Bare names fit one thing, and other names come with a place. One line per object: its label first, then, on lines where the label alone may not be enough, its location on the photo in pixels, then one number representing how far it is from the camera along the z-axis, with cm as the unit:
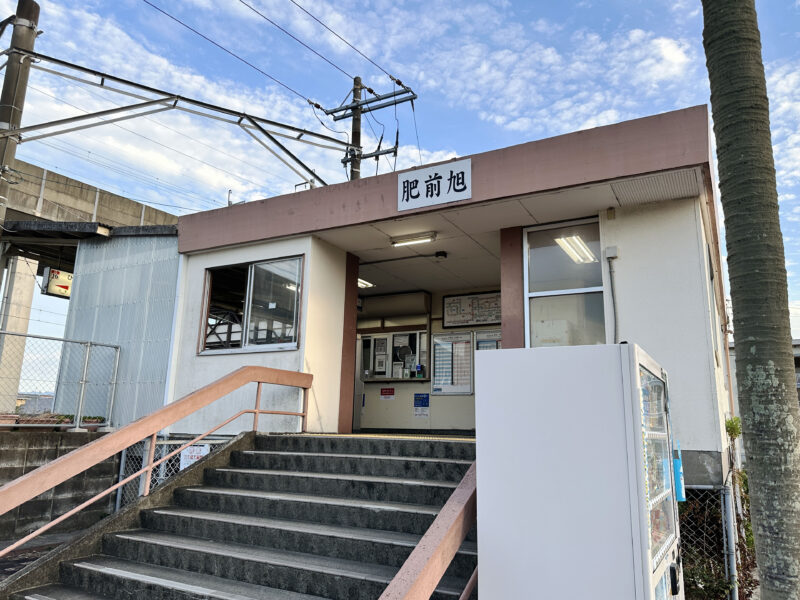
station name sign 626
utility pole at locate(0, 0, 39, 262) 868
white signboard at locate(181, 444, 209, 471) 760
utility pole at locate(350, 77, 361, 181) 1495
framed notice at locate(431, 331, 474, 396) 967
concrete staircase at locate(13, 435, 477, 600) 378
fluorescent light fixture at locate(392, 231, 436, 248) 733
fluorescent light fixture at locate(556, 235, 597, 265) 628
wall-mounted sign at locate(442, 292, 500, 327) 976
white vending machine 253
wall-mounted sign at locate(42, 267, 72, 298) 1031
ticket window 1022
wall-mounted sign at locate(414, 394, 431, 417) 994
